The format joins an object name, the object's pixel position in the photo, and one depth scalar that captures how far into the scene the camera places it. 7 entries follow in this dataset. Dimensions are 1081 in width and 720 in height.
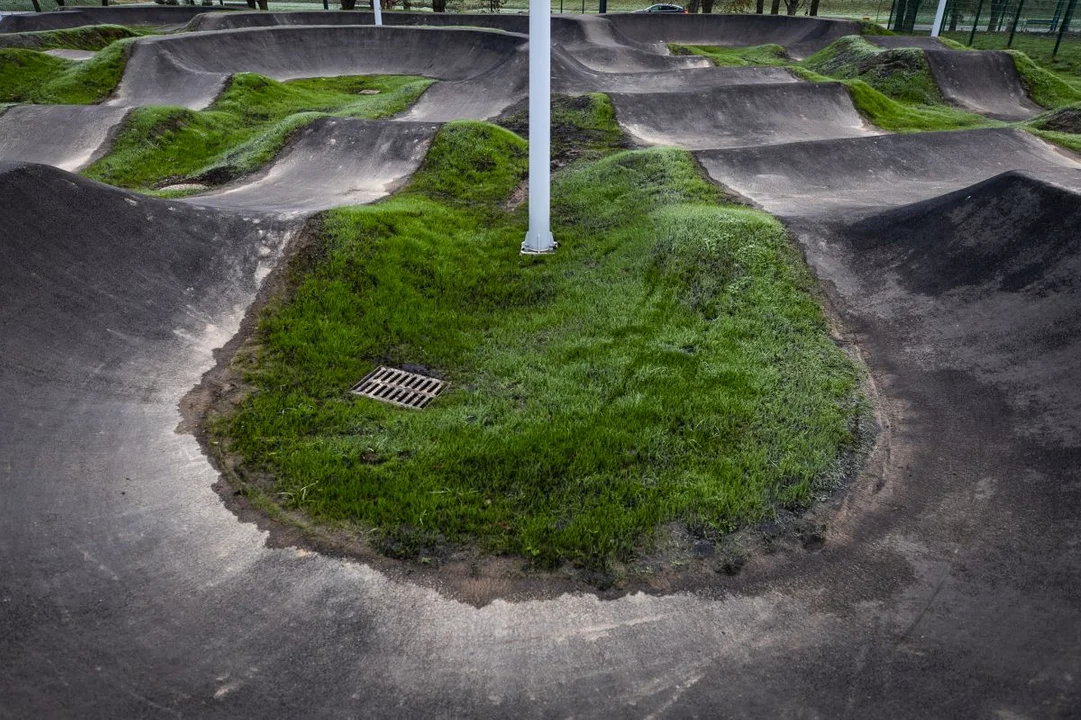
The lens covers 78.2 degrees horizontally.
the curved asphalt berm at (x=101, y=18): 31.53
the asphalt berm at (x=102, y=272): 6.64
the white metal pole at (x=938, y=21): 30.44
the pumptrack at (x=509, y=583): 3.88
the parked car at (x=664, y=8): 44.03
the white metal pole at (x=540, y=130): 8.90
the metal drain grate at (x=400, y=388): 6.92
